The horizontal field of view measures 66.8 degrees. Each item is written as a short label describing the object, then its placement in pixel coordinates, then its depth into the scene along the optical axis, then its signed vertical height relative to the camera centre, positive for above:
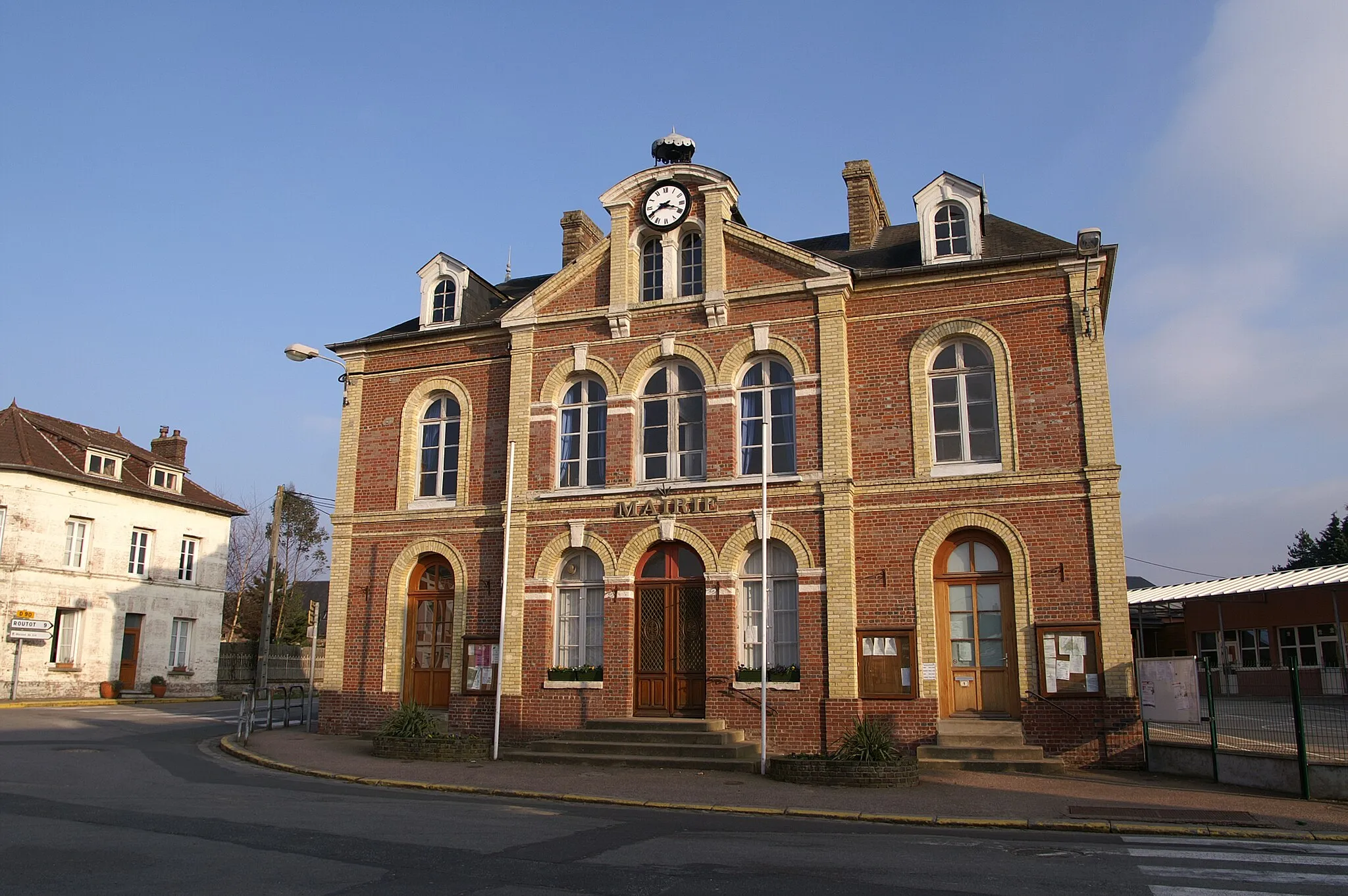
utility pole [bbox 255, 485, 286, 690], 26.91 +1.51
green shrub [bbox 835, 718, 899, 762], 14.16 -1.21
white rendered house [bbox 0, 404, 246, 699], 29.75 +3.02
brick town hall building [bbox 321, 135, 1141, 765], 16.88 +3.06
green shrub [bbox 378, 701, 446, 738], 16.73 -1.09
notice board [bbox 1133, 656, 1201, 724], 14.70 -0.43
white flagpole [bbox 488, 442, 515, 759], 17.36 +1.80
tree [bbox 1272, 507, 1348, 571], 57.59 +6.65
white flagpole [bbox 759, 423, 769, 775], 15.37 +0.23
